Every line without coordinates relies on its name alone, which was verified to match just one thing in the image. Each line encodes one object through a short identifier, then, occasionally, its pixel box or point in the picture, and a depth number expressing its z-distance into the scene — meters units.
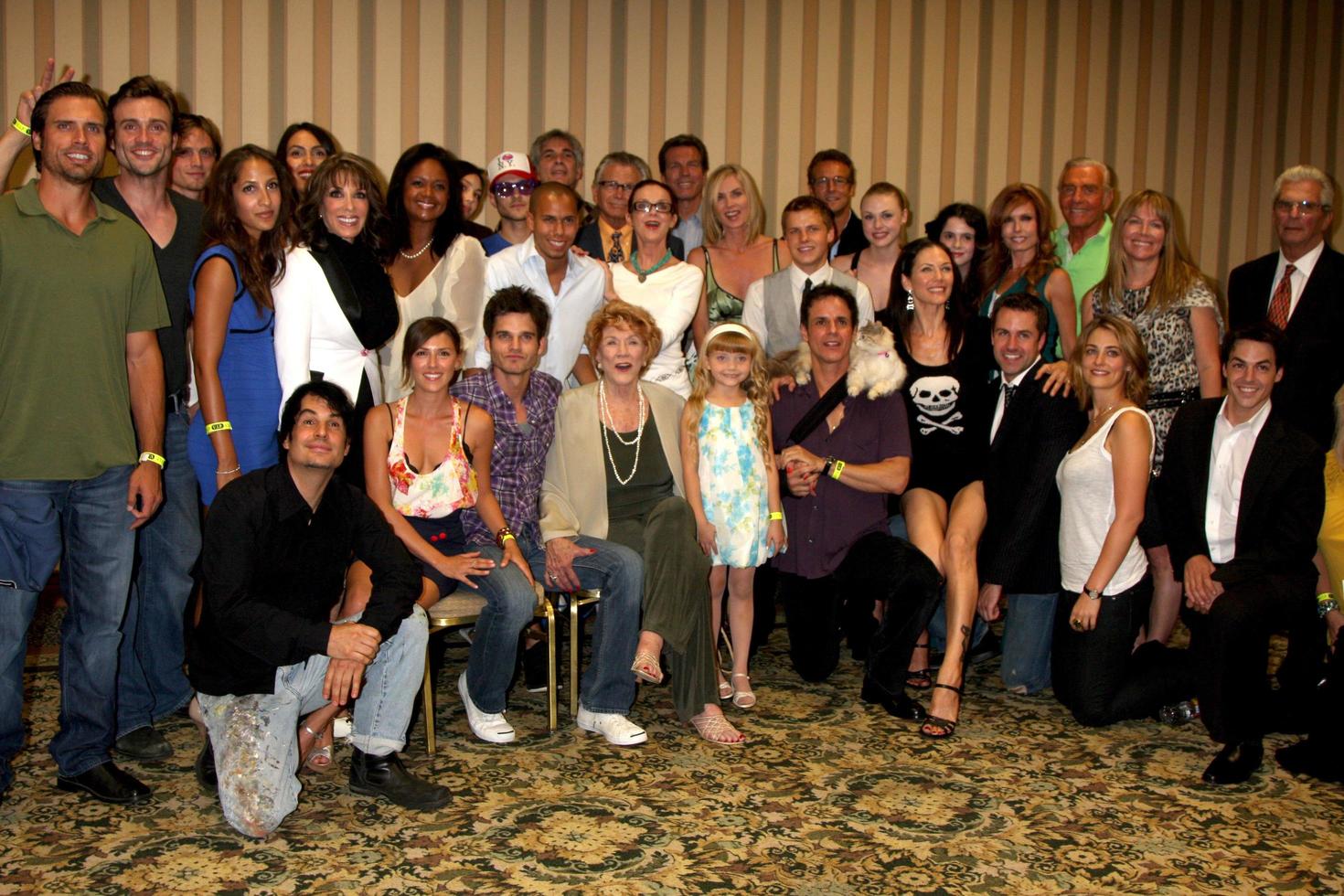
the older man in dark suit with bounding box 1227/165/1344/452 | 4.46
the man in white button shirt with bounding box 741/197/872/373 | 4.32
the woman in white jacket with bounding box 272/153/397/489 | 3.37
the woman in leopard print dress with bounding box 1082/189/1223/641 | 4.09
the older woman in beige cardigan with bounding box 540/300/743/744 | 3.53
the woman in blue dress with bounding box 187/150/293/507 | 3.21
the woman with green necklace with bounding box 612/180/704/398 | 4.23
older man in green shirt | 4.82
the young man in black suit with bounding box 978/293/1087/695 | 3.88
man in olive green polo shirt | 2.73
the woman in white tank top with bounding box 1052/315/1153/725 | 3.66
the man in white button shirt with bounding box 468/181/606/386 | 4.11
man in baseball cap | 4.65
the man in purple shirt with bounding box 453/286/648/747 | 3.41
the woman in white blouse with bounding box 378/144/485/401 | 4.04
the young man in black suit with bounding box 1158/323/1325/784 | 3.41
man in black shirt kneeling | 2.77
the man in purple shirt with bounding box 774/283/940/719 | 3.91
